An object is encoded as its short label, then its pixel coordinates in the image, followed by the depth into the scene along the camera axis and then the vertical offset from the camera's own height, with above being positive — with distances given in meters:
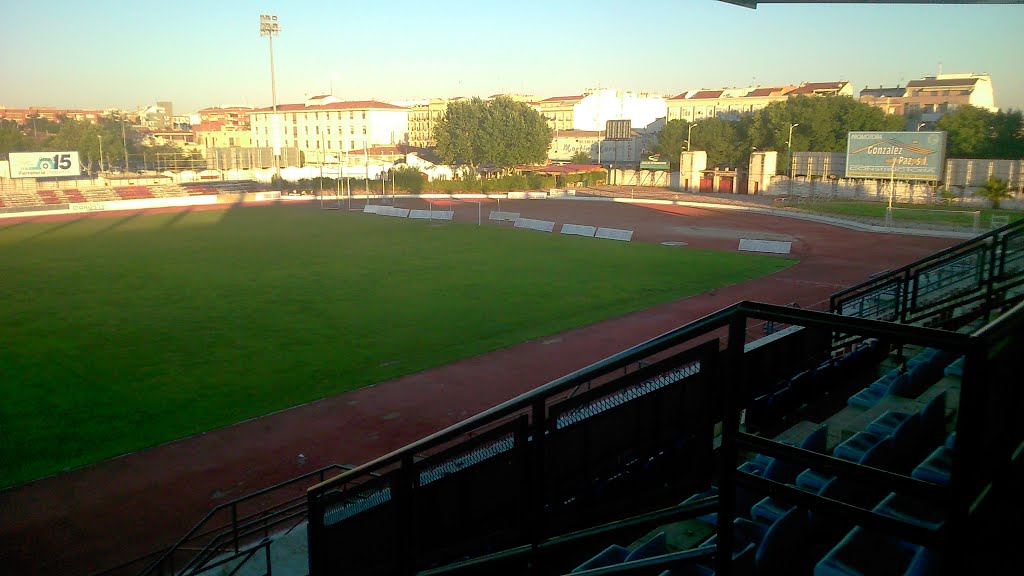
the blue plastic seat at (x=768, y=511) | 5.14 -2.38
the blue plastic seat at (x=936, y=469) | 4.14 -1.67
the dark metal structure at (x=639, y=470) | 2.54 -1.99
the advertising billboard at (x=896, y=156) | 52.56 +0.55
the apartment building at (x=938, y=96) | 111.88 +10.32
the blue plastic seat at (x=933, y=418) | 5.52 -1.86
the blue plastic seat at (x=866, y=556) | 4.00 -2.13
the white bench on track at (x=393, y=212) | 61.31 -4.10
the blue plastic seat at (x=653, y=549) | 4.72 -2.45
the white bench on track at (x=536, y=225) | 50.62 -4.22
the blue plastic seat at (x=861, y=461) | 5.11 -2.09
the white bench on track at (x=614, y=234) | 45.34 -4.31
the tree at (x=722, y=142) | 85.12 +2.38
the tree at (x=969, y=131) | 70.75 +3.04
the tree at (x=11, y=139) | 99.76 +2.93
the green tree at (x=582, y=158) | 110.12 +0.68
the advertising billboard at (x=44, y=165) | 71.88 -0.35
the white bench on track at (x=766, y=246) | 39.38 -4.37
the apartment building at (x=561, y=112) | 142.50 +9.57
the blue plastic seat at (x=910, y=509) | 3.63 -1.71
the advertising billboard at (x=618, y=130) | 100.88 +4.38
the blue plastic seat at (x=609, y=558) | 4.96 -2.59
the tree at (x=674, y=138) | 90.12 +2.95
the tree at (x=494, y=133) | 96.12 +3.71
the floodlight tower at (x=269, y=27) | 82.50 +14.73
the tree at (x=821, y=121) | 79.19 +4.39
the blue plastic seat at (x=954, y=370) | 7.11 -1.93
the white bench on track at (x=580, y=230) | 47.60 -4.26
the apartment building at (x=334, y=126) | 138.12 +6.79
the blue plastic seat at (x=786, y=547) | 4.38 -2.26
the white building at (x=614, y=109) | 141.75 +10.06
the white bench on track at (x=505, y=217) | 57.24 -4.10
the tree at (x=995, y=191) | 52.59 -1.88
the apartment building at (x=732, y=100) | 120.75 +10.33
